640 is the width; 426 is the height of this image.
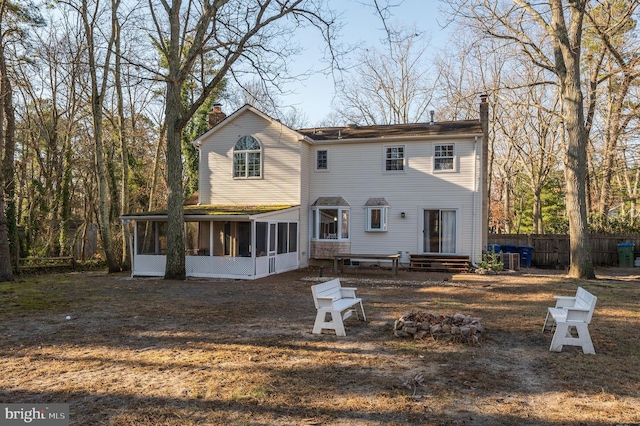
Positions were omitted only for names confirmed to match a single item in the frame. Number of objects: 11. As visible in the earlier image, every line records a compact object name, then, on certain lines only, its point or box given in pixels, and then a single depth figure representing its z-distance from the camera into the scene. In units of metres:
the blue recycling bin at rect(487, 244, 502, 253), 19.80
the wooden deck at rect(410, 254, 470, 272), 18.38
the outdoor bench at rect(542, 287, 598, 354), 6.21
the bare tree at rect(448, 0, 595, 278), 15.20
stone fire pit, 6.76
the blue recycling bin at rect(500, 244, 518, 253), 20.47
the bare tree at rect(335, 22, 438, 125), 34.03
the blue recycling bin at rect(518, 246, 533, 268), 20.28
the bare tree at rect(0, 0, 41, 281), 15.15
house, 18.50
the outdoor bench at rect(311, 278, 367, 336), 7.19
